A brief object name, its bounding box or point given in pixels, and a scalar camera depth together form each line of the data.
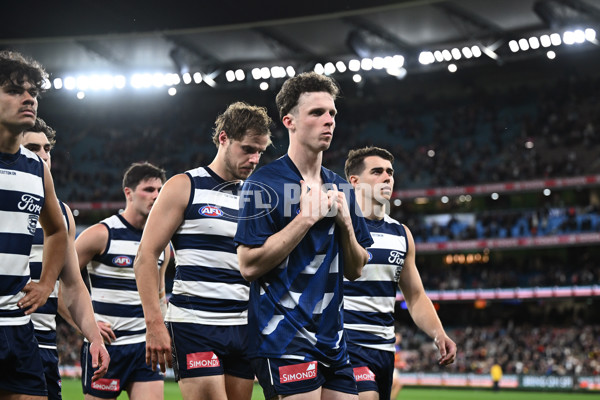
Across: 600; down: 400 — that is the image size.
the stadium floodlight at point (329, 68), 37.50
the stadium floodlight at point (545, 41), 33.72
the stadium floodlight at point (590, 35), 32.31
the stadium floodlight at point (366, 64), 36.44
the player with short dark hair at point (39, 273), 4.70
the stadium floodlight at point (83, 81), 40.56
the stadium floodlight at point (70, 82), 40.53
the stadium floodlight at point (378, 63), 36.44
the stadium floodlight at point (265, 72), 38.88
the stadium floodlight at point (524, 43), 34.03
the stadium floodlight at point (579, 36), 32.49
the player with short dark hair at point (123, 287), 6.50
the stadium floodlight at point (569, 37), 32.84
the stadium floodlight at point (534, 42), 33.84
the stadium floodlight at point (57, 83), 40.56
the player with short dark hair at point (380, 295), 6.09
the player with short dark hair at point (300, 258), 4.00
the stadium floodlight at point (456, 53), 35.75
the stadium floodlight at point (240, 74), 39.25
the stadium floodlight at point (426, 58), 36.34
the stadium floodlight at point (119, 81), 39.94
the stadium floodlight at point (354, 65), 37.00
